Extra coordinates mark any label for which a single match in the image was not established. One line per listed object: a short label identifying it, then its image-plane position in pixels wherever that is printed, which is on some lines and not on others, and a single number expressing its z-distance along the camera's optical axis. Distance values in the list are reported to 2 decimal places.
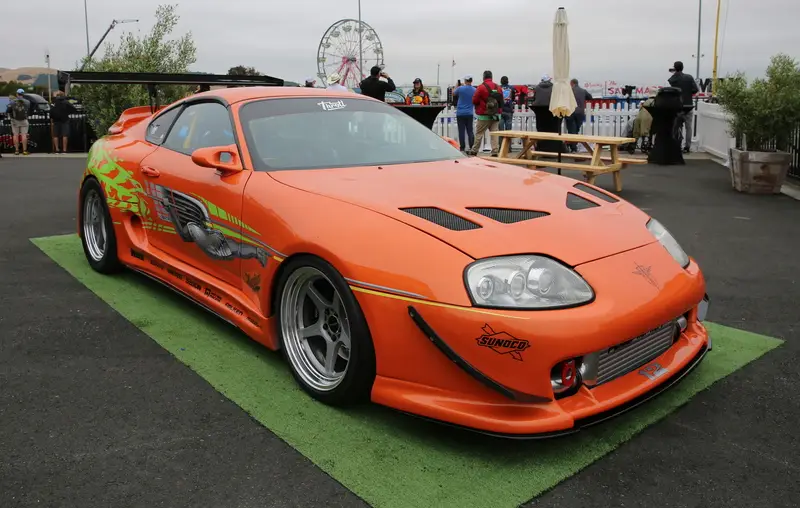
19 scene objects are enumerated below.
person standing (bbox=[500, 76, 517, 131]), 15.55
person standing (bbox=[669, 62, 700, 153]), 13.71
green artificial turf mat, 2.50
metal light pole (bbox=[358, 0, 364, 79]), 32.62
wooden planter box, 9.30
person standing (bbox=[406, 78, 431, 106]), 17.01
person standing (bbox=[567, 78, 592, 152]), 14.81
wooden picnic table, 9.23
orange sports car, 2.54
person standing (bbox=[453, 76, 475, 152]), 14.95
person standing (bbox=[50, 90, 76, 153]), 17.18
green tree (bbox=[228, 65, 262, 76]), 50.23
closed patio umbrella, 10.29
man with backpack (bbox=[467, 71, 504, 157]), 13.42
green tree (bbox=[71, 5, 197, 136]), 16.45
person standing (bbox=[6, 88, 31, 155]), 16.39
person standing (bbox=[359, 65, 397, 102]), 13.05
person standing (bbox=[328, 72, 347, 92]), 11.47
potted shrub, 9.13
